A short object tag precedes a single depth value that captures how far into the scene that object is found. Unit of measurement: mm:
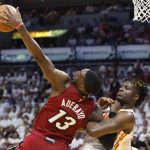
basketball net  5812
